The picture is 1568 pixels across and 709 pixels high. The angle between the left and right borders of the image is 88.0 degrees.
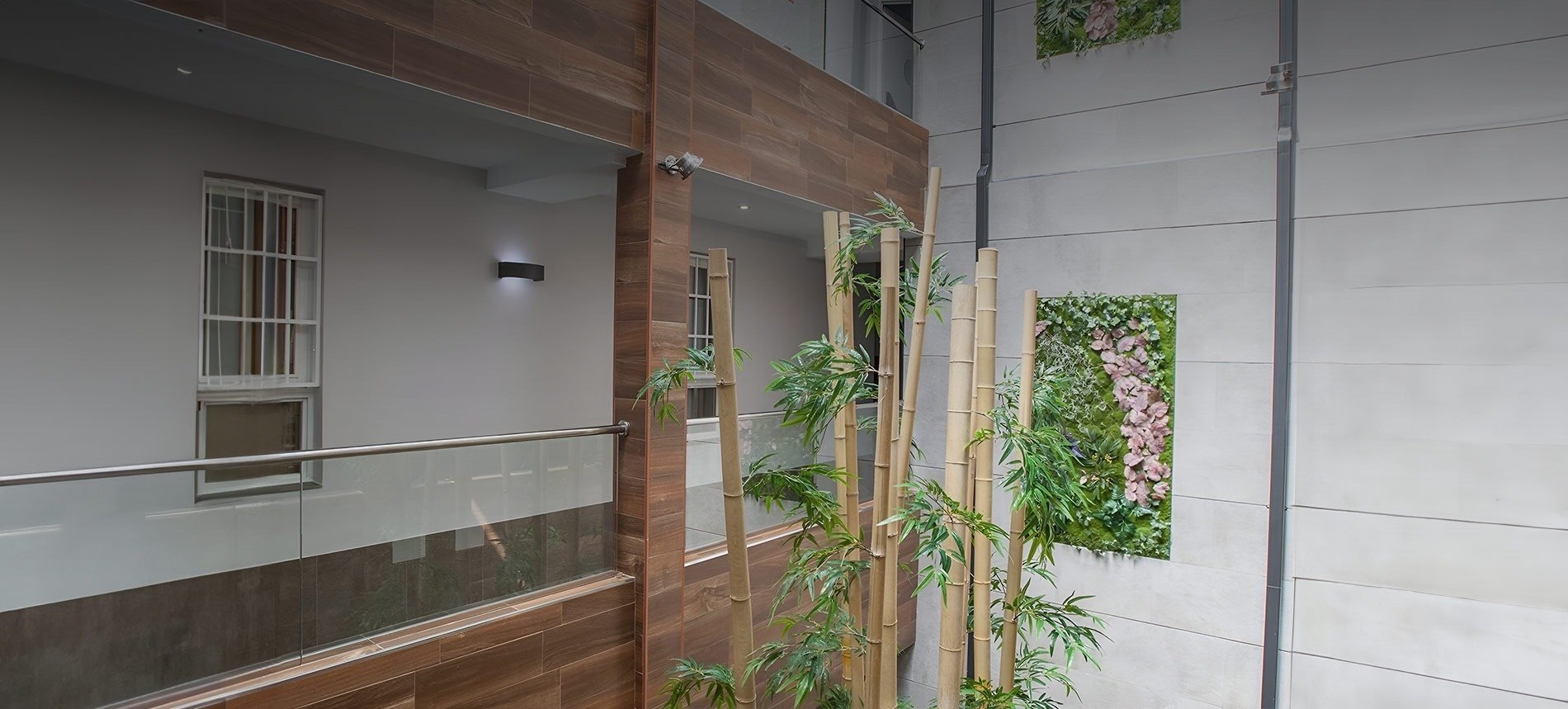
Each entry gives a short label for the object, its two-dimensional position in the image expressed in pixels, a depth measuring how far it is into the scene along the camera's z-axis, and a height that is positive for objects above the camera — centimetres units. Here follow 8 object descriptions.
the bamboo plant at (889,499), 176 -36
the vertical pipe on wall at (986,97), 447 +142
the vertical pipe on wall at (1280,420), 310 -24
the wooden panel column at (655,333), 301 +4
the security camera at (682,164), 304 +68
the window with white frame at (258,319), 373 +8
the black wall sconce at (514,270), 474 +42
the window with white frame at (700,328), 594 +13
